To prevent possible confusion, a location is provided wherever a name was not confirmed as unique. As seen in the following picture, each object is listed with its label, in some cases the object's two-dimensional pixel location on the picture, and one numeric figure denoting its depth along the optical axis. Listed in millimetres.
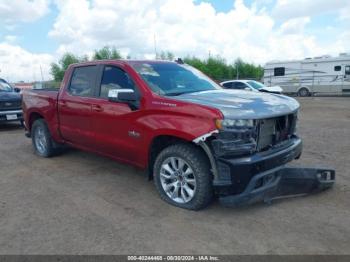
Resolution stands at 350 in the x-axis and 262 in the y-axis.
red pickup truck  3648
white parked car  17916
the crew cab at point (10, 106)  10469
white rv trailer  25016
